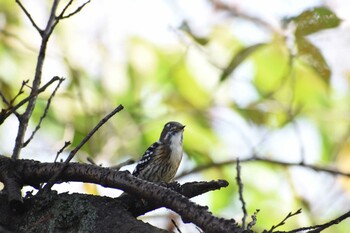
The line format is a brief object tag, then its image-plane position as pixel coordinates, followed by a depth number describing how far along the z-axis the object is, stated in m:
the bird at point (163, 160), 14.55
